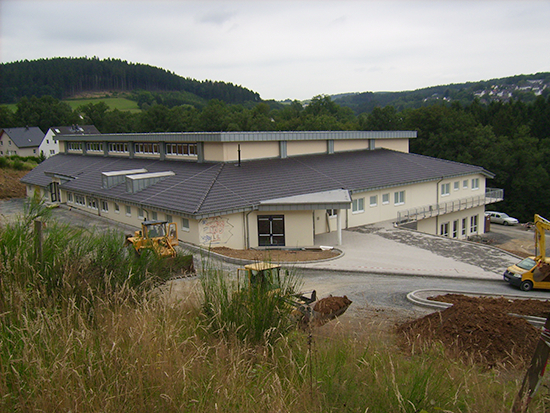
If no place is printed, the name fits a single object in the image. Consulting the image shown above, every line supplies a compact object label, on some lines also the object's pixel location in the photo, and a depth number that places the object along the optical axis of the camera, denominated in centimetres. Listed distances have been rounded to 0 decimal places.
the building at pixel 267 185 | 2502
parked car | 4816
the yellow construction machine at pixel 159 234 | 1822
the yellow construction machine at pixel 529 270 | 1806
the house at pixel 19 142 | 9144
